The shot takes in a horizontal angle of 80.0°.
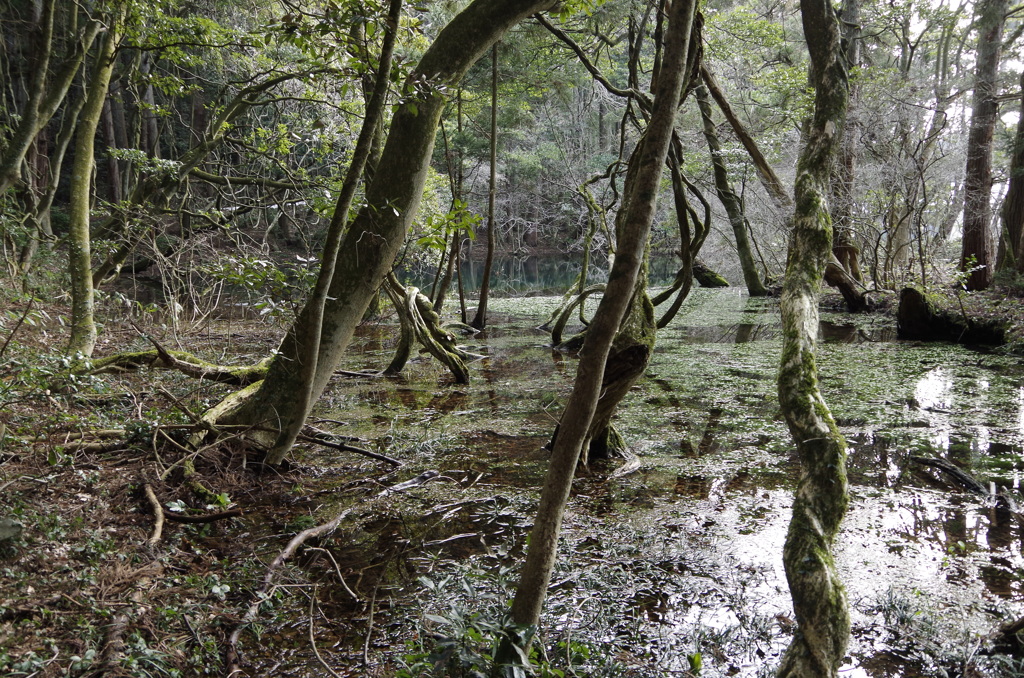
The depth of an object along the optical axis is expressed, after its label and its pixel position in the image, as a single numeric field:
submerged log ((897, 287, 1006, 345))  8.96
